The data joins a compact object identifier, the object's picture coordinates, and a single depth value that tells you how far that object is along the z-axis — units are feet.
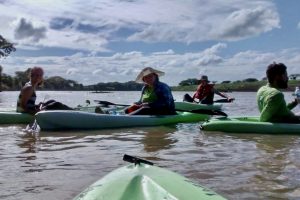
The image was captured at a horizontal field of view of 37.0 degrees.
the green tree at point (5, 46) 209.69
